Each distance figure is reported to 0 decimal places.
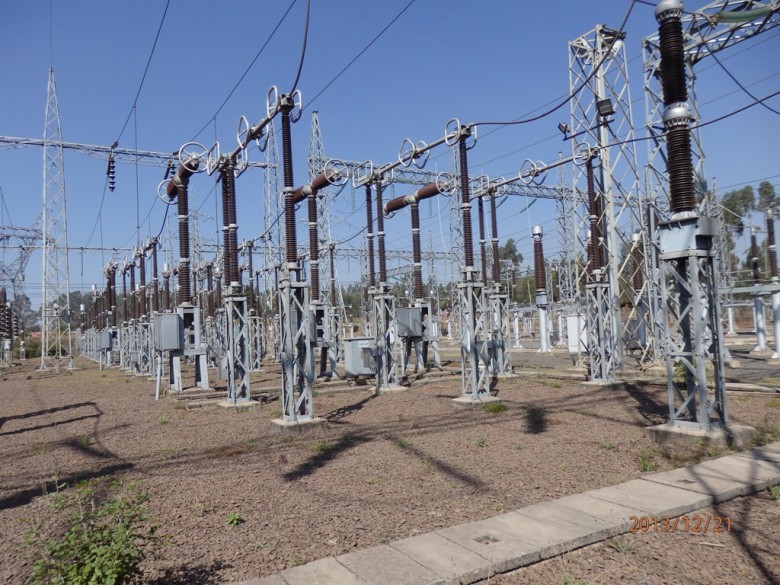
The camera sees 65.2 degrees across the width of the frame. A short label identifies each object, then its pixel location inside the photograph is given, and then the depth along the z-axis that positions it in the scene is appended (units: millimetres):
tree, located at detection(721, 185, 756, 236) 56156
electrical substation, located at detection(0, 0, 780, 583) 8609
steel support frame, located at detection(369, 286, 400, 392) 16688
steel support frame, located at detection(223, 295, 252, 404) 14422
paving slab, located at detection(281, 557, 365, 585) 4531
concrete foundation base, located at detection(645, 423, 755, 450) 8180
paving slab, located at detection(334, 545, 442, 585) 4492
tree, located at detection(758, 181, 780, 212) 49294
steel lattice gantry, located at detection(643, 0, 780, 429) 8297
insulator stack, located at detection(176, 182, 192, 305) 16203
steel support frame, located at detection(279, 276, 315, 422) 10938
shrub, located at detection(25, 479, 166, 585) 3816
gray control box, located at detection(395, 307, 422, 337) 18219
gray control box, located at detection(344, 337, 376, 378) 19641
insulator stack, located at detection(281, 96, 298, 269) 11289
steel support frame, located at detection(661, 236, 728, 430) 8273
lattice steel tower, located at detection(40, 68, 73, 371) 31420
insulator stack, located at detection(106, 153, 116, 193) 23078
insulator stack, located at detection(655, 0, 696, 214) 8609
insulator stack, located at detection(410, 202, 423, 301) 17891
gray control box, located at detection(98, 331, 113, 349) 36612
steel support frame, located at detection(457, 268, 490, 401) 13156
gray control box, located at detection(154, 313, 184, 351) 17000
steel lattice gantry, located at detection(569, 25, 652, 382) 16484
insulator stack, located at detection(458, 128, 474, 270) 13422
